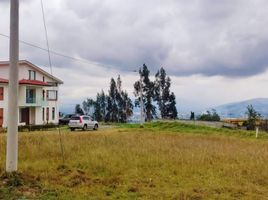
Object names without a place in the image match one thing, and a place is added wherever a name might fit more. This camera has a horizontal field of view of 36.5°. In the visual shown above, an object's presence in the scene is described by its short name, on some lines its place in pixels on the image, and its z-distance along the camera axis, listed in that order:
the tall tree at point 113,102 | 83.25
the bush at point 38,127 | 42.76
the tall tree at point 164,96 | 75.44
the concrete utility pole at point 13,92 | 8.78
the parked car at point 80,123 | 42.75
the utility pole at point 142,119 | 45.51
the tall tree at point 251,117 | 46.97
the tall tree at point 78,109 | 82.44
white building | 50.41
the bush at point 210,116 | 65.36
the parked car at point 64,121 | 60.81
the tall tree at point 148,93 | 75.81
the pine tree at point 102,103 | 85.38
